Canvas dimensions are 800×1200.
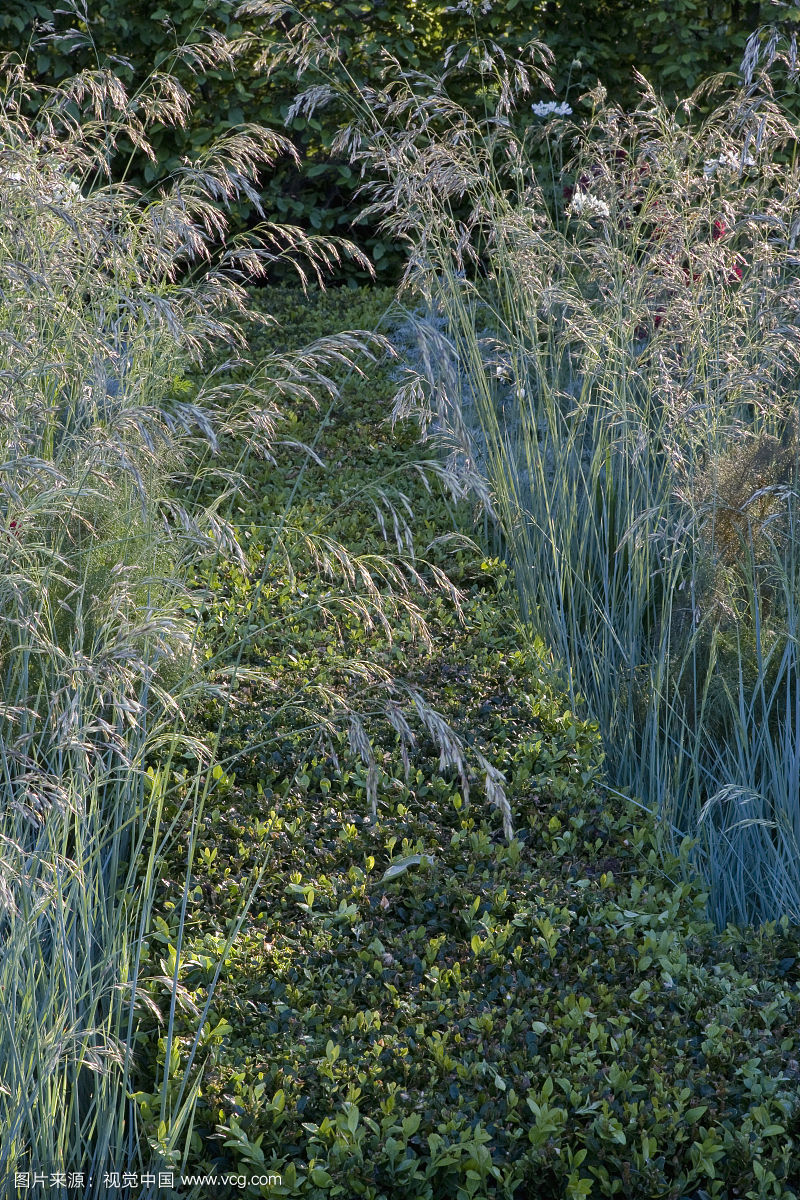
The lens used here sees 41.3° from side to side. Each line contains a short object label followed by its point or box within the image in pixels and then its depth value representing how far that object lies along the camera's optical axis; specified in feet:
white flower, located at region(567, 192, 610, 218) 11.89
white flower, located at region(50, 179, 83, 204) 9.08
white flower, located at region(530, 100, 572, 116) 15.12
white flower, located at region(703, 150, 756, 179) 10.26
